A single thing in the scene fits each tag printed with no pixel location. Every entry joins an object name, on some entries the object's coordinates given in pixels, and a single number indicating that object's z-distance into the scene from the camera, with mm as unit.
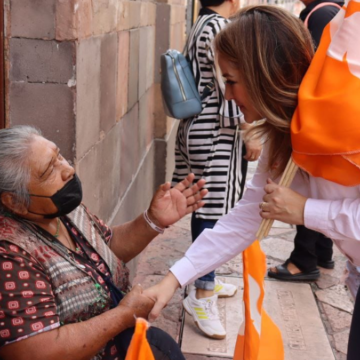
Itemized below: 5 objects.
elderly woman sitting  1908
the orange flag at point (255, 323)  2439
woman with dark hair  2051
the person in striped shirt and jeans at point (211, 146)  3777
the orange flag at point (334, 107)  1865
